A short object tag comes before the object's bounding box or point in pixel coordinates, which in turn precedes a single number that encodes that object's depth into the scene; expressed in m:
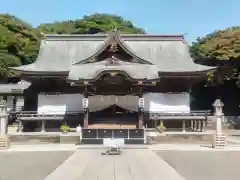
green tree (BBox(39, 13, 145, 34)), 44.99
